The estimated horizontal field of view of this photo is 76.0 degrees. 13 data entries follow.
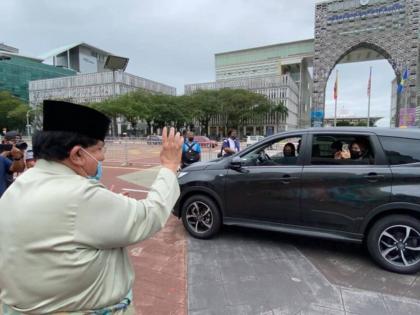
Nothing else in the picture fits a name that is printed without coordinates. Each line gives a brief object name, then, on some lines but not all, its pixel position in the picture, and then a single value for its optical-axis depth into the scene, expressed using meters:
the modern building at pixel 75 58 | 94.88
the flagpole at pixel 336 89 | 34.09
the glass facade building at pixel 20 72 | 70.19
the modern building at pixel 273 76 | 66.75
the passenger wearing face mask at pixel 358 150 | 3.47
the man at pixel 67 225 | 0.95
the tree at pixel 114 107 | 43.18
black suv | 3.17
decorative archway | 36.34
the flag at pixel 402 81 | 34.54
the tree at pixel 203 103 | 53.31
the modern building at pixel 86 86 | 66.56
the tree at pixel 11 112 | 50.91
